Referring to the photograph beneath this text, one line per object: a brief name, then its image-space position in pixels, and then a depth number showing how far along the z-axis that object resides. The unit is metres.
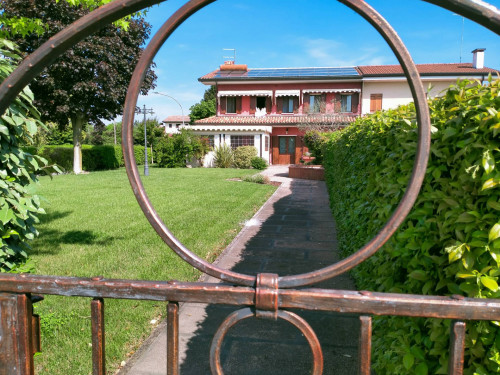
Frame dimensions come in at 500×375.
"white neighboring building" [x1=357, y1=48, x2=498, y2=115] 27.10
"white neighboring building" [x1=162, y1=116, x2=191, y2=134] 74.02
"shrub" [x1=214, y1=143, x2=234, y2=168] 25.00
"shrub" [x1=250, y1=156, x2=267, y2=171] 23.52
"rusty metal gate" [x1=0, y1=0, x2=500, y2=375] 0.67
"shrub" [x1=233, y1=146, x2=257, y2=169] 24.66
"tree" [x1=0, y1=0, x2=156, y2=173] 17.77
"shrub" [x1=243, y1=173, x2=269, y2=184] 15.64
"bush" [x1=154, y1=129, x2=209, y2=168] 24.16
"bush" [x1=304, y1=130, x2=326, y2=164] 19.62
